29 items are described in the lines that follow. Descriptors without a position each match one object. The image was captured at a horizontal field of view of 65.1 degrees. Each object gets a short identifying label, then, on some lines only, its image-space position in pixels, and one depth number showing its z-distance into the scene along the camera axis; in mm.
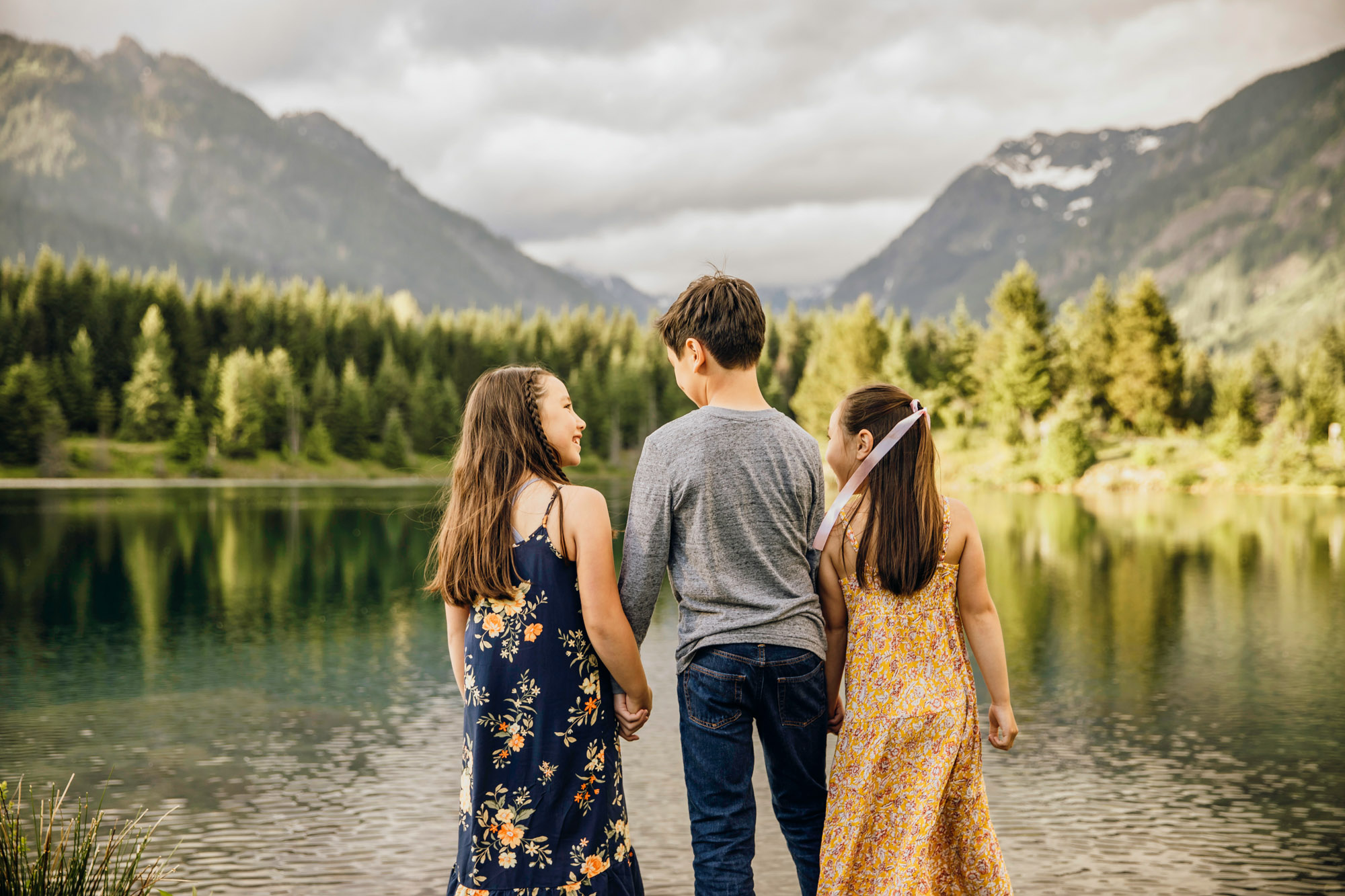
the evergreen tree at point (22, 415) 55719
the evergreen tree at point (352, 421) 69312
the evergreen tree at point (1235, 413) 46656
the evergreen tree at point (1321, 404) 50875
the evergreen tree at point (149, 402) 61750
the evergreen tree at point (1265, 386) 62062
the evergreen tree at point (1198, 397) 54406
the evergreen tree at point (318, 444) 67500
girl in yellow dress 3510
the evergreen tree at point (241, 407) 63844
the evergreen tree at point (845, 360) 65562
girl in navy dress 3283
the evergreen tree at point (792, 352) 88625
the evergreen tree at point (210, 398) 64688
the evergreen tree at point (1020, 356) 51688
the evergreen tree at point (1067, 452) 47406
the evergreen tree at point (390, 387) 72625
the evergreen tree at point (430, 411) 72500
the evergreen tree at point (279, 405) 67375
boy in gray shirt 3359
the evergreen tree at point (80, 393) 60938
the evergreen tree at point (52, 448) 56000
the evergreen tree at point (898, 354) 60875
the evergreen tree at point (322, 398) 69438
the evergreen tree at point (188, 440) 61219
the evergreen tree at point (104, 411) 61031
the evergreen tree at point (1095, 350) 53156
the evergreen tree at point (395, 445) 69250
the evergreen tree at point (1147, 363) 51094
